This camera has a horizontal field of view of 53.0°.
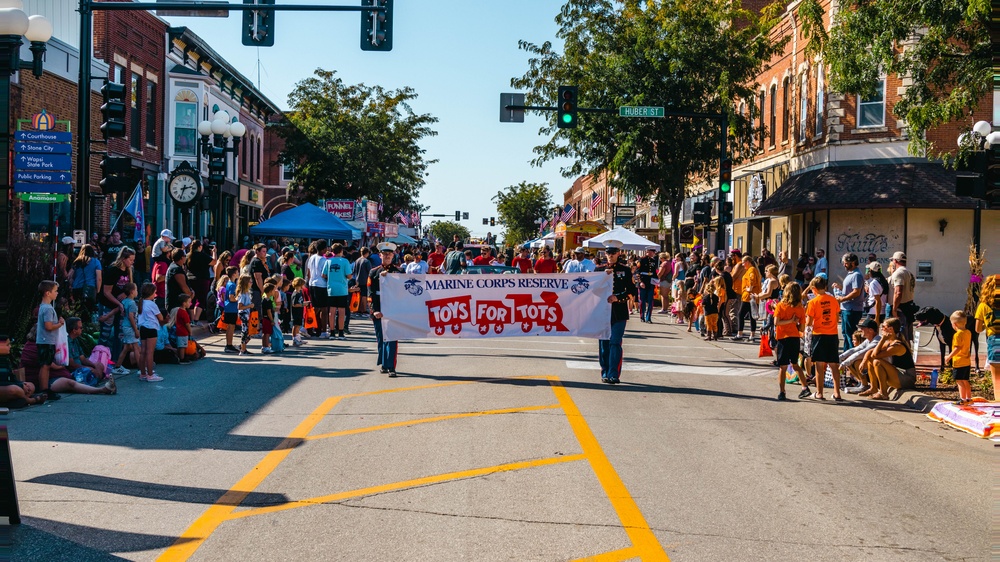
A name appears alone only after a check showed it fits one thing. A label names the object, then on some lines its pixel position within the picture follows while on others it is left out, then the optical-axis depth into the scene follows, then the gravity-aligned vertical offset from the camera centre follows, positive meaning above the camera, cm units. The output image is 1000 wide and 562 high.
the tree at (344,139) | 4706 +577
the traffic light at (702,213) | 2916 +153
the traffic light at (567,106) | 2552 +400
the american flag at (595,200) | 7850 +520
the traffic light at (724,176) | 2752 +246
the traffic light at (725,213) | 2790 +147
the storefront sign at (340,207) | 4150 +219
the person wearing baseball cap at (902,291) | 1694 -38
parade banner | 1483 -62
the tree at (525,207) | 12300 +682
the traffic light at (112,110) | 1703 +249
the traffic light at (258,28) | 1620 +373
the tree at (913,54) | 1702 +383
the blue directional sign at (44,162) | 1620 +152
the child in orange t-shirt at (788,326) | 1288 -77
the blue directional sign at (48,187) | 1606 +109
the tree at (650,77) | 3259 +622
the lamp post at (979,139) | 1892 +261
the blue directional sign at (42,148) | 1620 +175
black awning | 2853 +234
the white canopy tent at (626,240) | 3278 +80
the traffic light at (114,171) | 1716 +147
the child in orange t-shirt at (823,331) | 1273 -82
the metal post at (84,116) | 1656 +236
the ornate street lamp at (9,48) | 557 +259
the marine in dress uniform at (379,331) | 1438 -103
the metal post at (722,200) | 2727 +181
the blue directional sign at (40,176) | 1608 +127
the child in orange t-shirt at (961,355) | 1233 -107
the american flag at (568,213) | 6610 +343
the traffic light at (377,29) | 1647 +382
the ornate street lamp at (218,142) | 2405 +297
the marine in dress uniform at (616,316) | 1372 -72
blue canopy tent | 2897 +99
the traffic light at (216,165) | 2386 +221
